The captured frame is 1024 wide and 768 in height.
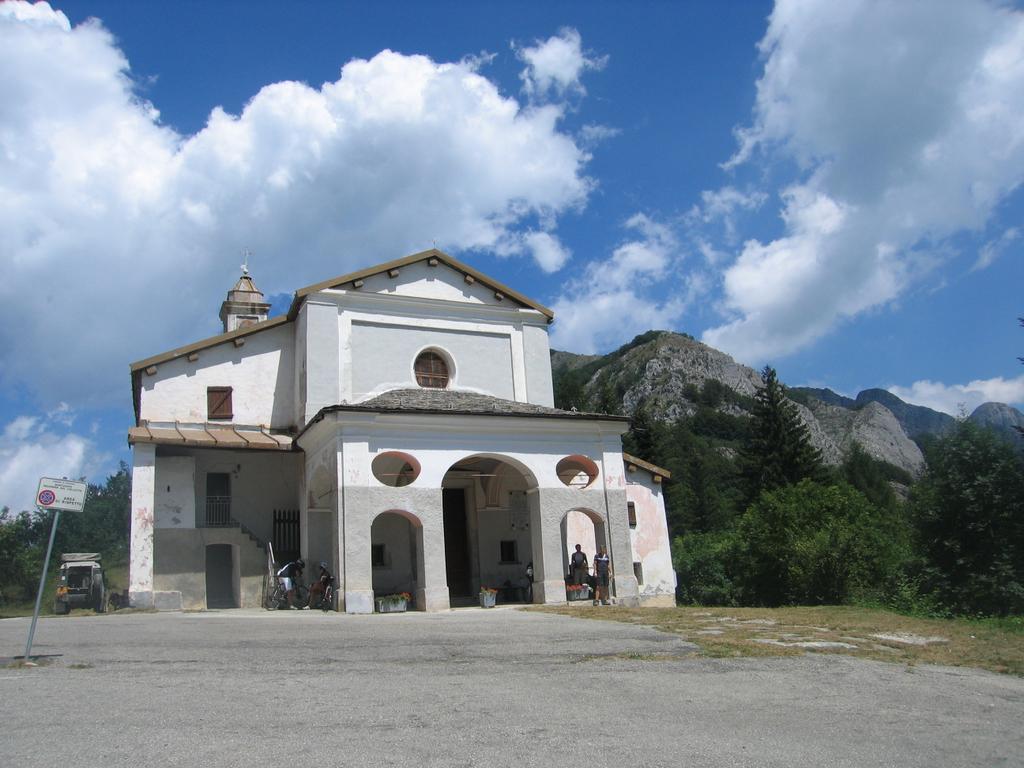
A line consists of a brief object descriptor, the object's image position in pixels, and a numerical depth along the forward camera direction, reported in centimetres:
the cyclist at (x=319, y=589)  2173
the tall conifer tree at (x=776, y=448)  5703
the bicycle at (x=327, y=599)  2091
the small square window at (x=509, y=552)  2672
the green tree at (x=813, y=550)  2698
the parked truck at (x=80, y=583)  2994
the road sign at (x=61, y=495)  1066
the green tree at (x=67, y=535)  6512
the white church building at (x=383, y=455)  2139
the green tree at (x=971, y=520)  2444
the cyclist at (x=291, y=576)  2253
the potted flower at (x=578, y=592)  2245
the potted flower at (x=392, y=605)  2056
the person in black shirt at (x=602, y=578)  2192
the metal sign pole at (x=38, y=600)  1009
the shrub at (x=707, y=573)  4459
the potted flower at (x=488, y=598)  2203
